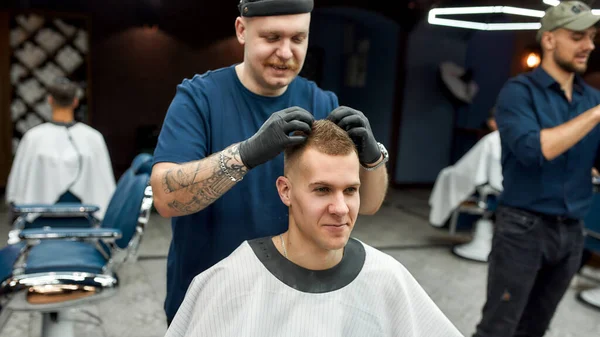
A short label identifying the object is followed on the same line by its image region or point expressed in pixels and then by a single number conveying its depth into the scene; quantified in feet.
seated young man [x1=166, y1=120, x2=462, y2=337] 3.73
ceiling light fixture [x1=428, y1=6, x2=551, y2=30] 17.59
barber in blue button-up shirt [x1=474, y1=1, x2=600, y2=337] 5.77
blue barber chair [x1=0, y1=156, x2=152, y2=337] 6.15
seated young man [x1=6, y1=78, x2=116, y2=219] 9.58
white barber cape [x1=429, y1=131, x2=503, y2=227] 14.48
